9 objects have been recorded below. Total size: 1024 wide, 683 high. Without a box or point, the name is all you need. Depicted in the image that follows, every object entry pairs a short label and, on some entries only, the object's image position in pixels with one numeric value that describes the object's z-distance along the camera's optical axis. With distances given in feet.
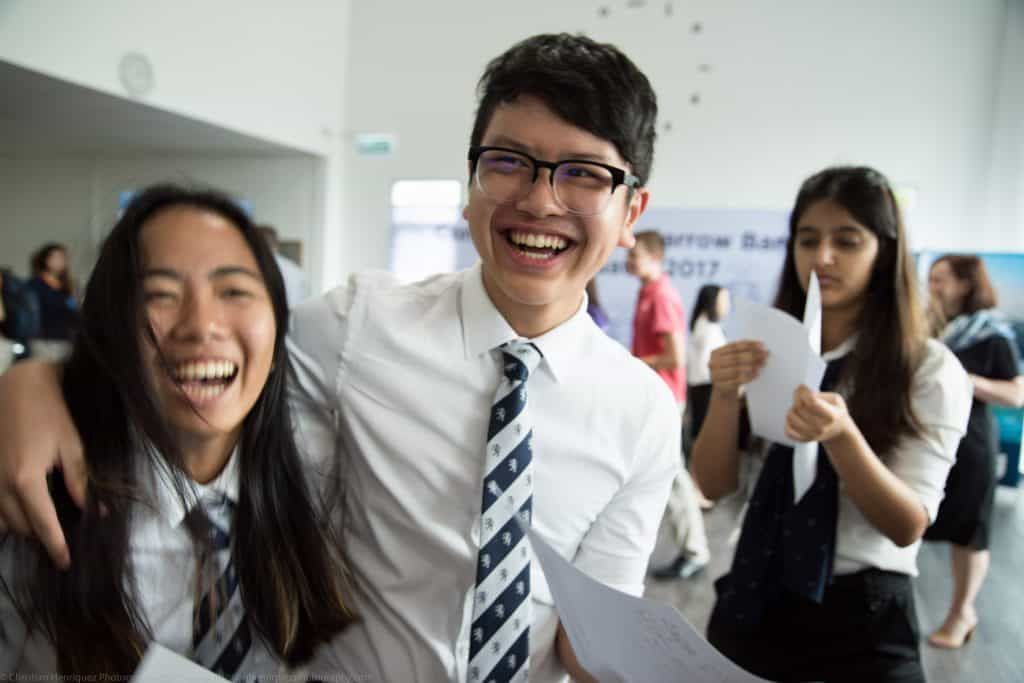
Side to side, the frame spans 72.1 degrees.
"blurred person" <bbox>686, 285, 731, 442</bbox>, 15.84
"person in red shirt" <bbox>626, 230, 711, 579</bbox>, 11.72
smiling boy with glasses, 3.06
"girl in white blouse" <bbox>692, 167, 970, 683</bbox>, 3.89
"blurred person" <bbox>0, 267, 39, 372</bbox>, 10.70
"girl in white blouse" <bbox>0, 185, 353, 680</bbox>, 2.83
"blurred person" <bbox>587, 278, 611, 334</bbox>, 9.21
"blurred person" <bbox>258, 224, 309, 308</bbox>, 6.01
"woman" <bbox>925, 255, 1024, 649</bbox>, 9.20
